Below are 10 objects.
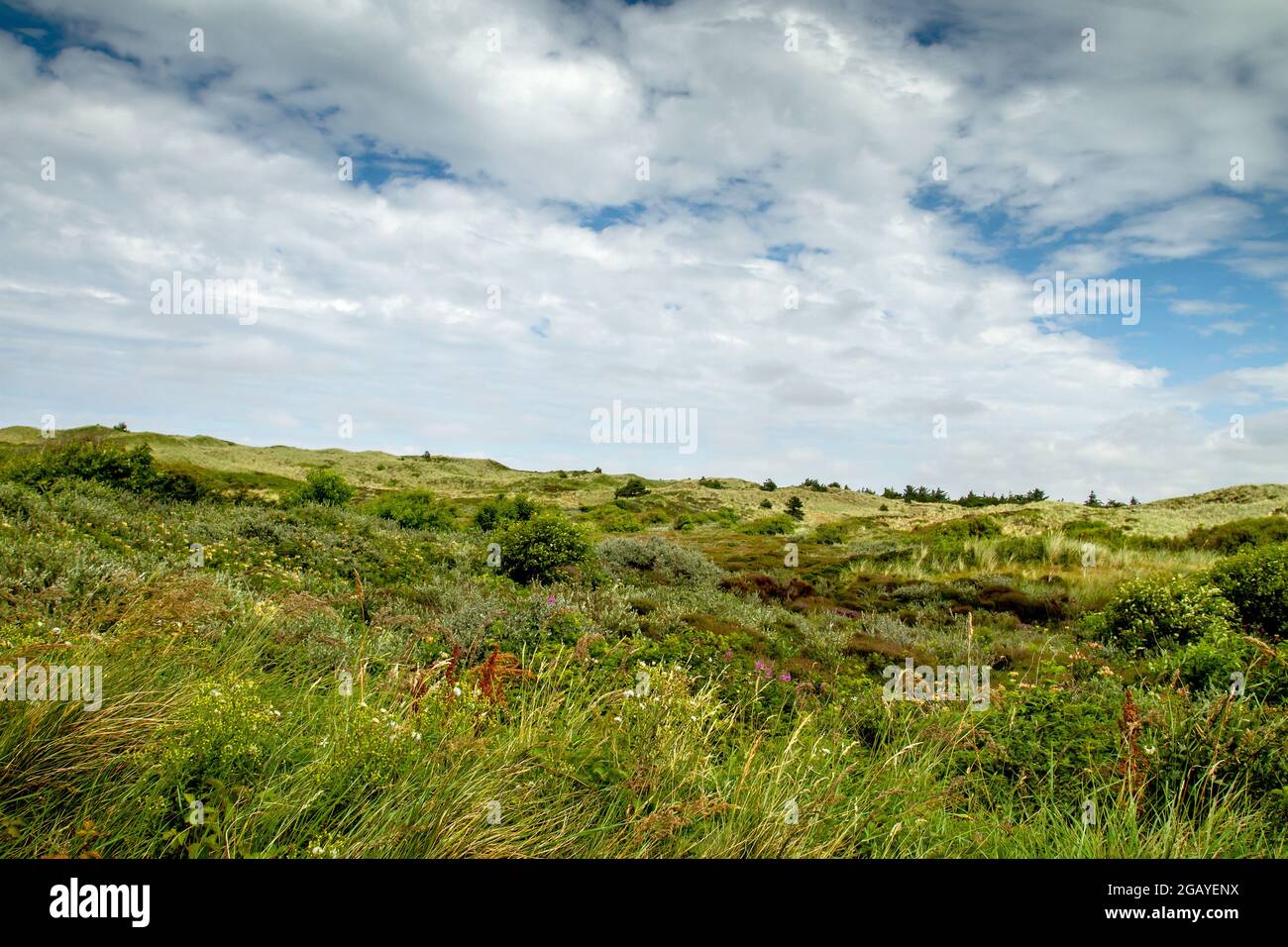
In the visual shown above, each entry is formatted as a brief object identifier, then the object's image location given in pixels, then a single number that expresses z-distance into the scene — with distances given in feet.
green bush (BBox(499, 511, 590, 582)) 45.57
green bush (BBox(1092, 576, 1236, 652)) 32.76
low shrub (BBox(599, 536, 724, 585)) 53.83
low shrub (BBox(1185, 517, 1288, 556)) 67.97
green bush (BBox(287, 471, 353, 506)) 71.57
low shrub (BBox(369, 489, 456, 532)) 68.69
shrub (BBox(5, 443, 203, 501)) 50.11
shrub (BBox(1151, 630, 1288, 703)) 18.25
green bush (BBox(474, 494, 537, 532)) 62.54
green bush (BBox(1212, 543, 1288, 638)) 33.83
